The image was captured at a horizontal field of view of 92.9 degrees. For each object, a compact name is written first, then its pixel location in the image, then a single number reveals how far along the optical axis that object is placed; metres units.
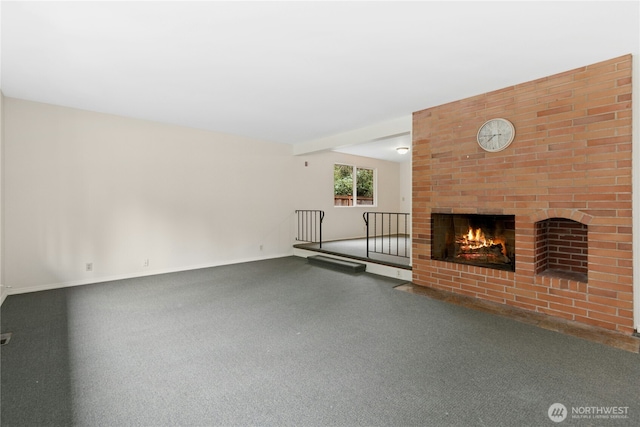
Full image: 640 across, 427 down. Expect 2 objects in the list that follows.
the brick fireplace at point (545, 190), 2.70
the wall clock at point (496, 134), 3.35
